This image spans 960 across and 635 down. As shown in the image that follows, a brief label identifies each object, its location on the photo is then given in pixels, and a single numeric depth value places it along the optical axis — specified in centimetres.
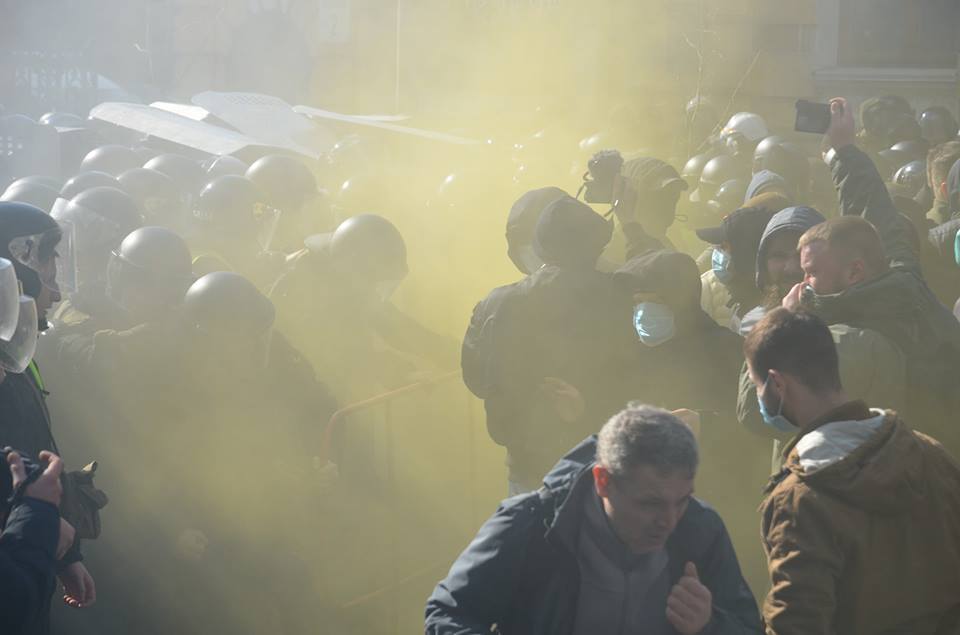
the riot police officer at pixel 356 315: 617
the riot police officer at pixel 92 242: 554
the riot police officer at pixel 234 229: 719
